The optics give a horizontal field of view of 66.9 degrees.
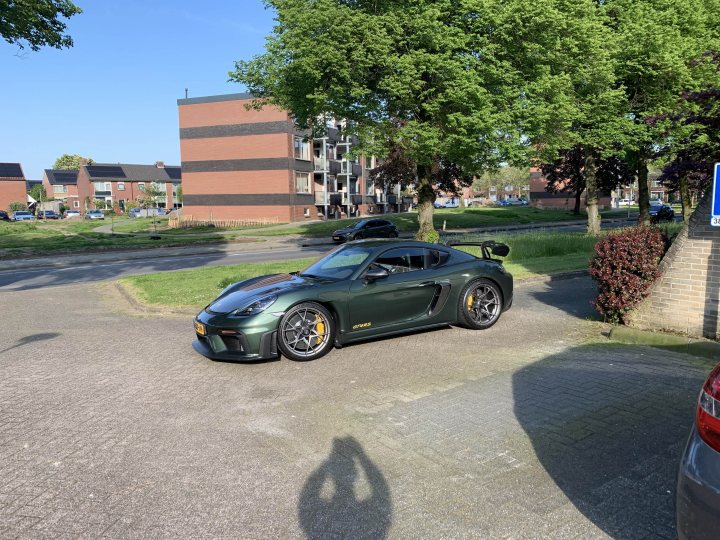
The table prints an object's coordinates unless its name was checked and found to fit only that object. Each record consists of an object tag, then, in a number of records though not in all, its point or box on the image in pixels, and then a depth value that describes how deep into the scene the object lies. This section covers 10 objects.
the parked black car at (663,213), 45.46
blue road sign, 5.33
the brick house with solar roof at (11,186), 89.12
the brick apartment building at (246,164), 48.84
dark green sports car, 6.18
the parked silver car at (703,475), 2.10
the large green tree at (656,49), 20.31
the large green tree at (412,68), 15.61
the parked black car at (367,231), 31.06
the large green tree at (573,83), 16.11
